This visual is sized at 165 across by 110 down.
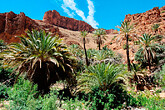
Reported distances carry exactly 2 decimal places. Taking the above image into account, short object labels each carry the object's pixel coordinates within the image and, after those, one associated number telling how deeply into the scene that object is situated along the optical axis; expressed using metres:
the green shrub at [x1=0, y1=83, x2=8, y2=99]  5.40
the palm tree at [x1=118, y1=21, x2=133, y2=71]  15.36
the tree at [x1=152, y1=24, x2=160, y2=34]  38.94
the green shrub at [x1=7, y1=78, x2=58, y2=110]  3.23
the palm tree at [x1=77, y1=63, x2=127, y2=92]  6.62
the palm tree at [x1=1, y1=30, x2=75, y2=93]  6.35
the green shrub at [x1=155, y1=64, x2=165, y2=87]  14.25
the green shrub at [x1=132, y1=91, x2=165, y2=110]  4.84
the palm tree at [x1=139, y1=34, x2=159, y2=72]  20.52
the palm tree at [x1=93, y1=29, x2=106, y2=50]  33.91
